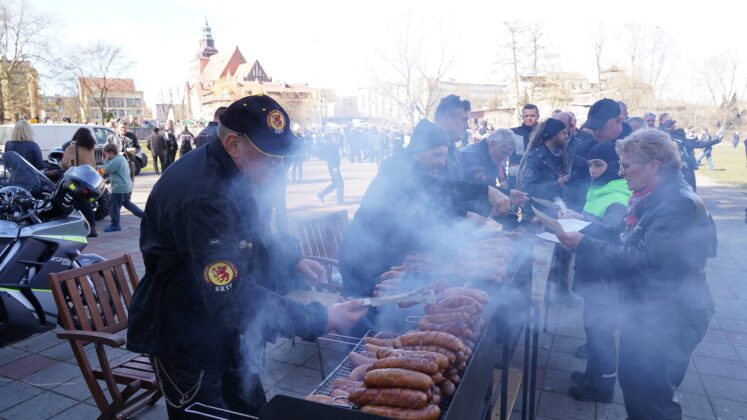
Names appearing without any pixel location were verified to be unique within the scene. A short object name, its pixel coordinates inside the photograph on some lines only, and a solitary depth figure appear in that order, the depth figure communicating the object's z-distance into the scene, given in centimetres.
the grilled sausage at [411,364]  177
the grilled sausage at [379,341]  225
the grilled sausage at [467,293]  251
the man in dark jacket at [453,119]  505
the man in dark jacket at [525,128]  766
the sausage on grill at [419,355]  183
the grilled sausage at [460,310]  236
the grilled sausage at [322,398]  177
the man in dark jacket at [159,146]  1695
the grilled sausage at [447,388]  183
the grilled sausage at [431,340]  198
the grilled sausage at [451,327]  220
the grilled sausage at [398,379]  168
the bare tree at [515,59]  3668
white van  1559
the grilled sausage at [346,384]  187
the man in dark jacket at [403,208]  342
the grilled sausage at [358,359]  204
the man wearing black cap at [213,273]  175
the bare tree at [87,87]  4928
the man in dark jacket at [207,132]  692
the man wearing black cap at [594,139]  502
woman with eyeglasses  252
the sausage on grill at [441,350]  193
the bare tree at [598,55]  4612
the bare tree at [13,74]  3328
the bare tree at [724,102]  5059
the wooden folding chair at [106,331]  288
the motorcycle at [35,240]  392
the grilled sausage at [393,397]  163
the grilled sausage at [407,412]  161
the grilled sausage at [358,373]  195
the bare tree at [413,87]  3111
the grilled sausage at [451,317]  227
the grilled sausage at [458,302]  243
